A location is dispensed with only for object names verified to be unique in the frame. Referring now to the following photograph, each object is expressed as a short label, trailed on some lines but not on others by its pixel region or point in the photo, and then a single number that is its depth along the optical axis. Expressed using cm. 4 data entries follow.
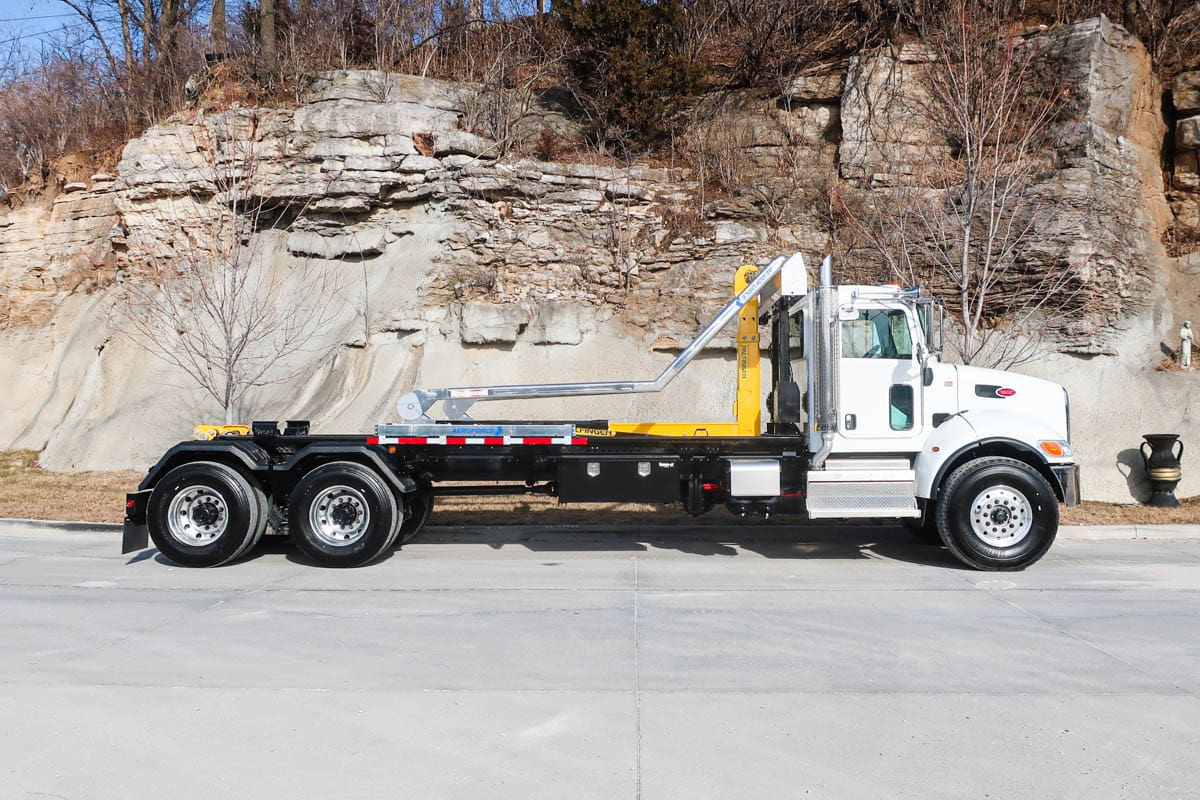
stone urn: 1320
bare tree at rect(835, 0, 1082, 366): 1388
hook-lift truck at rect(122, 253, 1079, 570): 871
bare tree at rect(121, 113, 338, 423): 1788
